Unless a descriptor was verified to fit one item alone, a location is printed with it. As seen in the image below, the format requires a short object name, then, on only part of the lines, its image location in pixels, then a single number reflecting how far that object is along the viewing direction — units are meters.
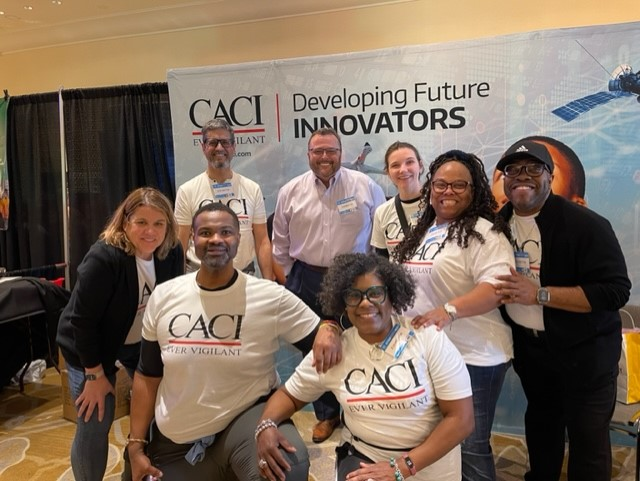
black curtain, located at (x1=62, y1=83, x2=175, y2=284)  3.93
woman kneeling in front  1.39
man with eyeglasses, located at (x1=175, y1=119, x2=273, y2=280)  2.70
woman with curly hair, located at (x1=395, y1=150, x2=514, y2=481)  1.64
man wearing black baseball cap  1.65
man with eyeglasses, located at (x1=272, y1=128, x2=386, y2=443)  2.62
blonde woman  1.85
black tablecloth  3.02
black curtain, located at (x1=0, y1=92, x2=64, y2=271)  4.33
